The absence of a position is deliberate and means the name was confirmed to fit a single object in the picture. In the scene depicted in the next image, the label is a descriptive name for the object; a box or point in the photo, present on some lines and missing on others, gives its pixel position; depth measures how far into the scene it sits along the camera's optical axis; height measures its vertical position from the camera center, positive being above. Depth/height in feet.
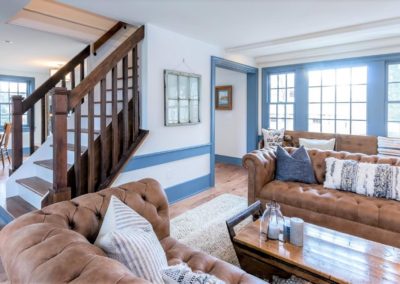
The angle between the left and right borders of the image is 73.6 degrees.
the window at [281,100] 18.13 +2.01
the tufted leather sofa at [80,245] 2.85 -1.49
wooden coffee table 4.93 -2.60
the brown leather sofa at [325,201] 7.51 -2.27
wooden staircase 7.93 -0.35
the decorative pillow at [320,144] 15.17 -0.82
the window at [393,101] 14.33 +1.55
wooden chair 18.67 -0.69
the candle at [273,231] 6.17 -2.35
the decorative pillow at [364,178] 8.38 -1.59
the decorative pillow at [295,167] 10.07 -1.42
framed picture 20.43 +2.48
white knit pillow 3.14 -1.78
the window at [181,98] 11.85 +1.48
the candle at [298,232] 5.89 -2.26
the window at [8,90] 23.75 +3.51
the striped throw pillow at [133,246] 3.52 -1.63
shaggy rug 7.93 -3.52
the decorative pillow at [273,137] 17.04 -0.49
